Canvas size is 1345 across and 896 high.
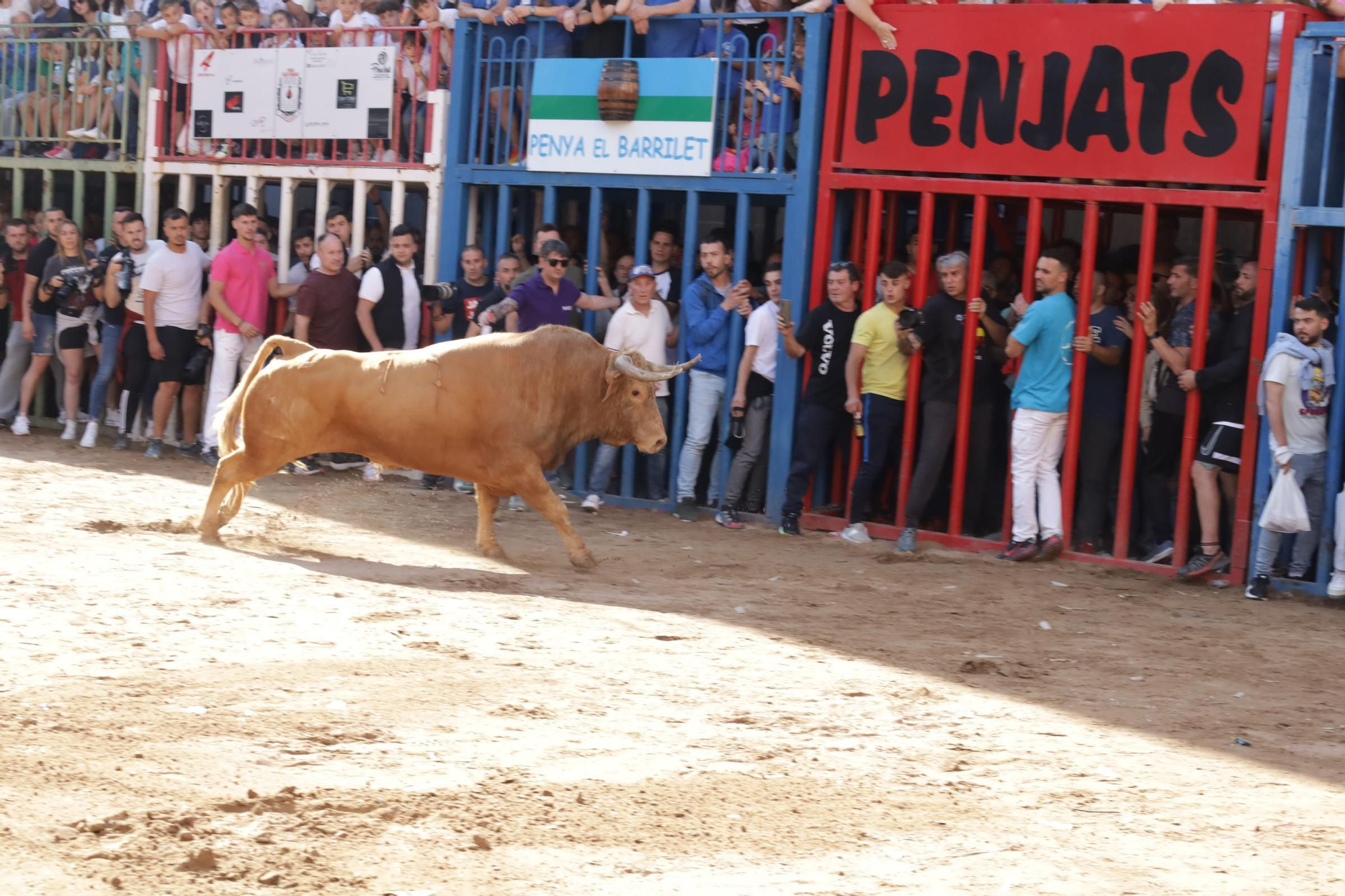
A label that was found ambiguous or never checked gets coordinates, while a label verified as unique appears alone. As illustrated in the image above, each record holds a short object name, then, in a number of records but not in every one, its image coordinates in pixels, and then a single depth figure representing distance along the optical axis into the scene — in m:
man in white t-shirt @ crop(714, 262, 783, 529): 11.66
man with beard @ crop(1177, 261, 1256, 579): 9.88
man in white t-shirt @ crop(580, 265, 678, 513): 11.68
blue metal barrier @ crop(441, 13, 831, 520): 11.64
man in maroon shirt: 12.70
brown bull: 9.41
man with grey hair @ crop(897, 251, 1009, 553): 10.77
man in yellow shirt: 10.99
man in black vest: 12.66
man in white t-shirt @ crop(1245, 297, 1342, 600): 9.44
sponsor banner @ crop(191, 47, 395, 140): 13.83
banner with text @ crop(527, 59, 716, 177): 12.01
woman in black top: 13.90
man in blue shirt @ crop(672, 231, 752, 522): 11.72
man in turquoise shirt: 10.41
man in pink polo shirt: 13.20
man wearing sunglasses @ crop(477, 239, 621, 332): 11.47
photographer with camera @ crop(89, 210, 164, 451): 13.73
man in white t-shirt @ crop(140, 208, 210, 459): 13.38
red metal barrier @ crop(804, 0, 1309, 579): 9.98
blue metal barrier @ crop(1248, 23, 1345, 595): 9.67
